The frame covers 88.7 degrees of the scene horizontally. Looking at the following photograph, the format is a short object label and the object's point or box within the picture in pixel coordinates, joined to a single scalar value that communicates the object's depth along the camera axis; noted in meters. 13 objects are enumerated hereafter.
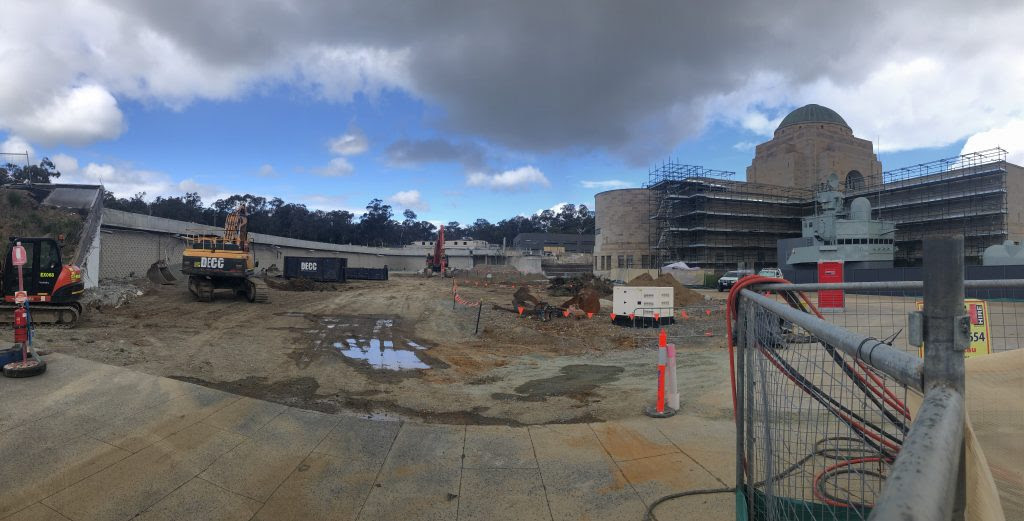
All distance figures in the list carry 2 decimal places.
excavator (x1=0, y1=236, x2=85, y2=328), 13.48
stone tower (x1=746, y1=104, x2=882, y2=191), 68.00
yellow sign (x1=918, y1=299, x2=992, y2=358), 6.25
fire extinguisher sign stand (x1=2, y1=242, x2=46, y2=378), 7.18
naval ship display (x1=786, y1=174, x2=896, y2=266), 47.56
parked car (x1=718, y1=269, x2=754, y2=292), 39.03
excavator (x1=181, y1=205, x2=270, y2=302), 21.16
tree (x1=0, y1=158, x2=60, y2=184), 35.86
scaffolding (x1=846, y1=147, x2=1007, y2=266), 47.41
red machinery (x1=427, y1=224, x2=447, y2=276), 60.03
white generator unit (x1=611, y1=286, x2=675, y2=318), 17.31
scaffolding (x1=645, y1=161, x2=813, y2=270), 64.19
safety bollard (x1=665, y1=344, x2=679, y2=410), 6.85
